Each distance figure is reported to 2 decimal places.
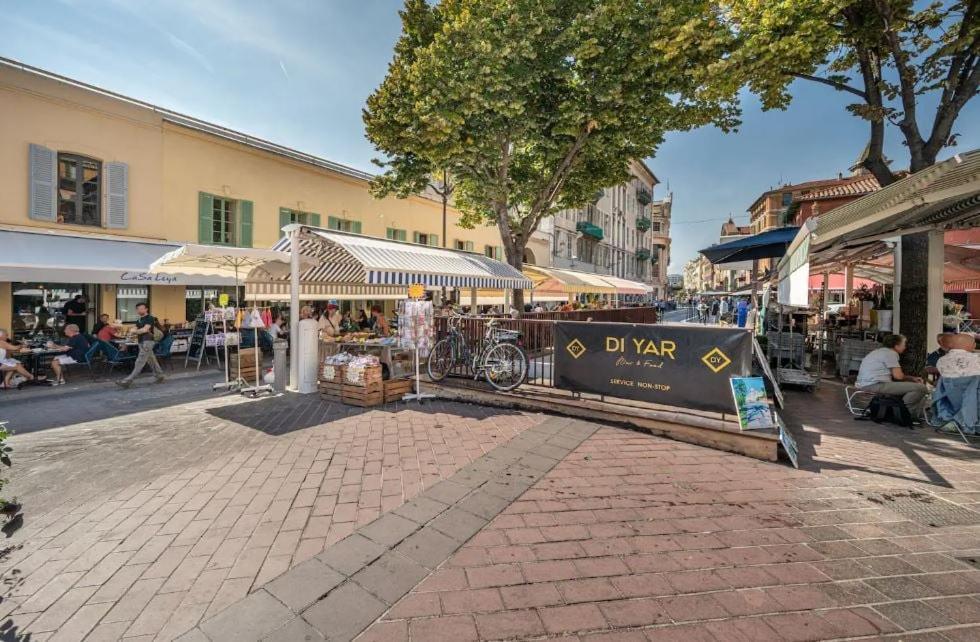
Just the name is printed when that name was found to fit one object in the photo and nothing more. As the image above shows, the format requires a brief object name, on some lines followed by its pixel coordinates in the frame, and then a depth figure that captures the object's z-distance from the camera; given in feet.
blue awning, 30.12
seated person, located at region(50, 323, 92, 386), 28.41
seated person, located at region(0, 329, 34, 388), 25.27
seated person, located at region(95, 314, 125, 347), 30.60
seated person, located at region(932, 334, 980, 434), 17.22
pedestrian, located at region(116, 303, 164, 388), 27.12
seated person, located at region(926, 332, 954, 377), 20.17
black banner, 16.70
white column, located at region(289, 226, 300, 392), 25.68
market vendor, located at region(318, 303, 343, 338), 27.55
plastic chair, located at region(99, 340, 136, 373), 29.84
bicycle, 23.16
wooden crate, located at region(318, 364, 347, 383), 23.22
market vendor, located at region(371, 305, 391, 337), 34.37
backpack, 18.62
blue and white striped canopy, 25.80
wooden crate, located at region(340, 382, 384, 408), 22.07
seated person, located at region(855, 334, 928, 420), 18.83
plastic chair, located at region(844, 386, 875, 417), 20.43
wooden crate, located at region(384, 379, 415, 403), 23.00
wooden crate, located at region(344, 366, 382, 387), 22.14
